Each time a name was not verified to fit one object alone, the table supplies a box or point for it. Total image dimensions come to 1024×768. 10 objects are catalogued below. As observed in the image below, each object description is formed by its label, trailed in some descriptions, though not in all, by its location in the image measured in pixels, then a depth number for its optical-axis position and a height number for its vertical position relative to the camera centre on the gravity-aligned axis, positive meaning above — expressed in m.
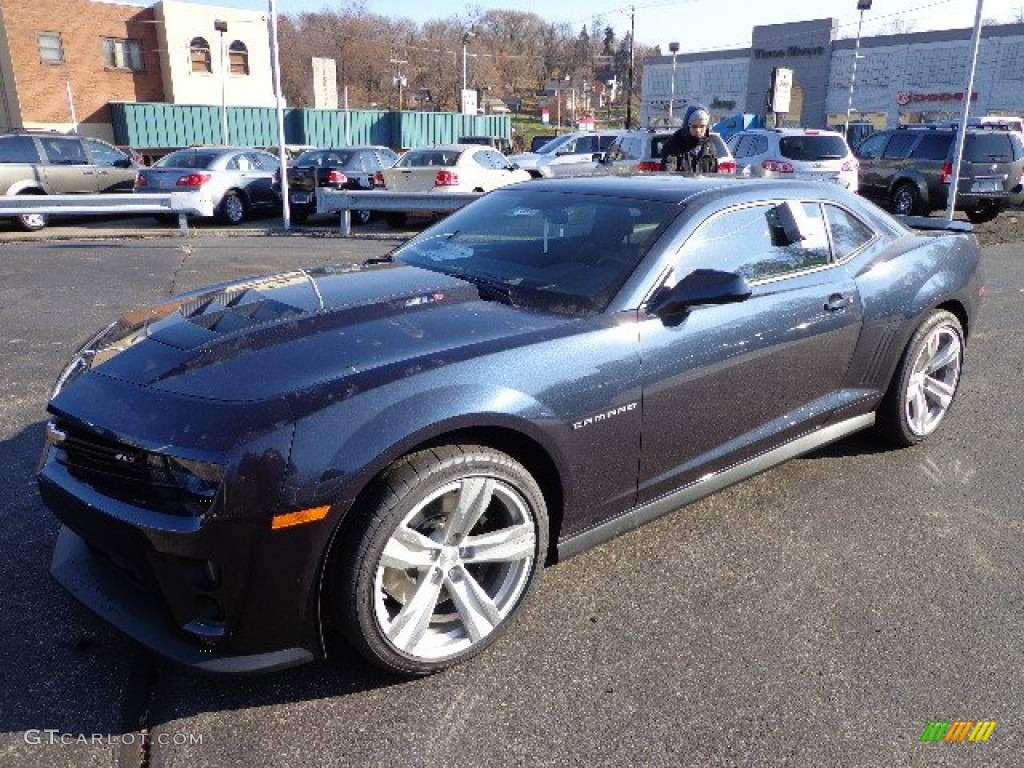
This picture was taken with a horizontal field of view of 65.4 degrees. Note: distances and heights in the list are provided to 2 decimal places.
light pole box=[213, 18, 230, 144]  34.42 +2.39
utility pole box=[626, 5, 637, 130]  42.06 +3.02
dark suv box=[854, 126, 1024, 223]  14.61 -0.56
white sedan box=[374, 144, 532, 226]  14.91 -0.72
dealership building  44.62 +3.83
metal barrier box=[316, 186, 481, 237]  12.60 -1.05
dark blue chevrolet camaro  2.23 -0.86
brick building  34.97 +3.16
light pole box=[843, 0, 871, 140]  31.52 +5.03
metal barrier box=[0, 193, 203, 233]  12.09 -1.12
